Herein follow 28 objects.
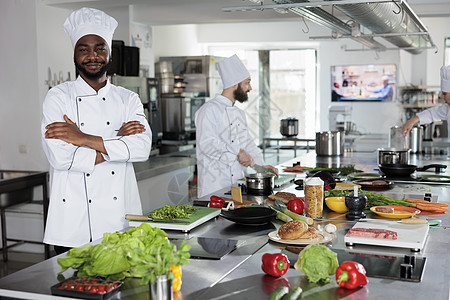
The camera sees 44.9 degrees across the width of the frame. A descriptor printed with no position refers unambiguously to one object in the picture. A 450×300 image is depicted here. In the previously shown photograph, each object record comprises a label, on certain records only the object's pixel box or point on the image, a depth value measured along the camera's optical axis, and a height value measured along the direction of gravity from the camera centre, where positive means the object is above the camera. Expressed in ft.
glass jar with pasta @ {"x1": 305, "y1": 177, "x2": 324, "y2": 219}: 8.48 -1.30
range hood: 10.44 +2.31
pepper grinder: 8.47 -1.41
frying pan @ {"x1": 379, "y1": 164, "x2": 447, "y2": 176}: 12.76 -1.30
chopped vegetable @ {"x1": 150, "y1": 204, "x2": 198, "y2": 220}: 7.94 -1.43
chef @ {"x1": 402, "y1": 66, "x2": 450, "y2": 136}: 16.49 +0.00
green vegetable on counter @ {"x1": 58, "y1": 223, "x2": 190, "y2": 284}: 4.70 -1.32
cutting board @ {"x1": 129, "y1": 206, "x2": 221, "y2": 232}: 7.66 -1.53
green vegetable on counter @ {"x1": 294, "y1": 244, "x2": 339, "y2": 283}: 5.47 -1.50
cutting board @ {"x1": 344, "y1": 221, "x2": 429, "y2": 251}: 6.66 -1.56
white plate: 6.89 -1.61
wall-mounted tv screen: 35.99 +2.10
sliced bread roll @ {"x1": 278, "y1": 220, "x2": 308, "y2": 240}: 6.99 -1.49
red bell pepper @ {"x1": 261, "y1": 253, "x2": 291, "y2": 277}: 5.65 -1.54
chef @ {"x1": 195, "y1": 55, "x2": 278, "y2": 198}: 14.07 -0.53
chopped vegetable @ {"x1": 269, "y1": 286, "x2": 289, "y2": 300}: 4.92 -1.62
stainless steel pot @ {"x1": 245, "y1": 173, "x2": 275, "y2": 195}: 10.68 -1.36
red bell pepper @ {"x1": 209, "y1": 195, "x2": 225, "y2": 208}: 9.05 -1.44
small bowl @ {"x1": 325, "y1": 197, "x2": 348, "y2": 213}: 8.96 -1.48
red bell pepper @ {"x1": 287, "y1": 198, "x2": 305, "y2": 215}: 8.79 -1.47
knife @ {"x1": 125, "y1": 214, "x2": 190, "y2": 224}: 7.80 -1.47
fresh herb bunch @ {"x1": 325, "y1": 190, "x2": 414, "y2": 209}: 9.21 -1.47
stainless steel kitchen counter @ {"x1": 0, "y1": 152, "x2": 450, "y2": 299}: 5.24 -1.70
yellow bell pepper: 5.24 -1.59
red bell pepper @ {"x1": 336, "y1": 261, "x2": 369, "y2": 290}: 5.24 -1.56
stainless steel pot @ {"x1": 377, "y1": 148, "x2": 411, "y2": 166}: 14.24 -1.12
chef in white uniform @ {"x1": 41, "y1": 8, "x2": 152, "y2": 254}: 9.01 -0.43
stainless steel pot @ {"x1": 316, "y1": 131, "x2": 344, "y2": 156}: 18.31 -0.97
